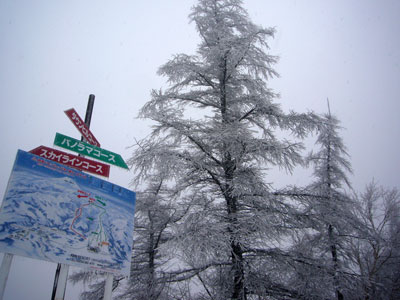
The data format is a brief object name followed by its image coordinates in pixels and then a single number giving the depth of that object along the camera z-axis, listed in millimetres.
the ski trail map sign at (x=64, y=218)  4297
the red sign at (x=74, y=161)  5244
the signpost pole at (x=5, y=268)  3926
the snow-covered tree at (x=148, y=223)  8117
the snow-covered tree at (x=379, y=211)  13188
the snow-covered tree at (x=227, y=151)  5766
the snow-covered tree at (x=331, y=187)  6406
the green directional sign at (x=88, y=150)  5498
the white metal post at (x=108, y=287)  5188
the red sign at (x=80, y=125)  6105
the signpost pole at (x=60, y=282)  4539
